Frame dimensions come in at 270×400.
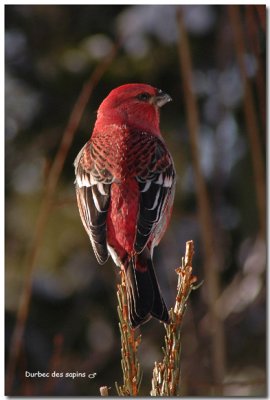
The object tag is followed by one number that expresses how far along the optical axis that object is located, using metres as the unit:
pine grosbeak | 4.68
